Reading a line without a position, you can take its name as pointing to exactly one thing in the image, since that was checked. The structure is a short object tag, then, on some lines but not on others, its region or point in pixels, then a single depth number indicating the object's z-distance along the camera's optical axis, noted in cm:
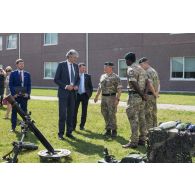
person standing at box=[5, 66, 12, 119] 1181
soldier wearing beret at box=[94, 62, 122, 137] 882
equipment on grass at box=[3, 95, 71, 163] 608
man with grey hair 855
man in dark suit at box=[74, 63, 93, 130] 980
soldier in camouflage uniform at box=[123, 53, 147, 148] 750
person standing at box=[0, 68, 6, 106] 1471
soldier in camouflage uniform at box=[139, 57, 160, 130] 862
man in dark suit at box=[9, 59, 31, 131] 892
